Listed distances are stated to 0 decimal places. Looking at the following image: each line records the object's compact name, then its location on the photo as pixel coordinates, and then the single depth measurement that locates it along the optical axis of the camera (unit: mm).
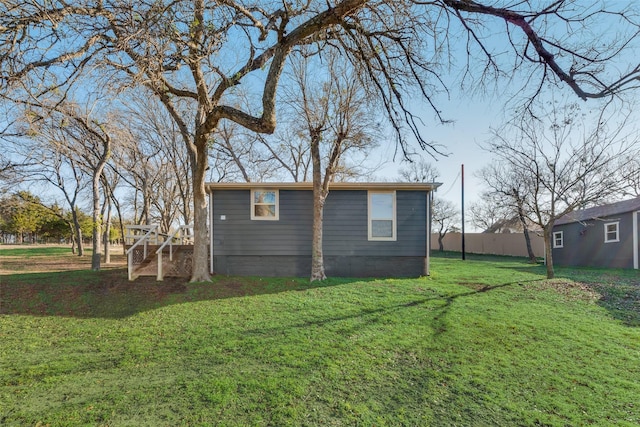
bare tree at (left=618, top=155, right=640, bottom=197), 7856
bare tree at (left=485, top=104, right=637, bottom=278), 8320
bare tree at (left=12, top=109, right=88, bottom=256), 10573
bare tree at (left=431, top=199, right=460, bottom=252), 29656
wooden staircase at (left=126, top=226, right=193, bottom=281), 7477
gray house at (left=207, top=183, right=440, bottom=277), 8820
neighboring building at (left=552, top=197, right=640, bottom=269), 12539
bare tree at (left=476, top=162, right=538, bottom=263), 14273
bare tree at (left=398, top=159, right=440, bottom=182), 28234
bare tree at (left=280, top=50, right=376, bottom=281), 7906
